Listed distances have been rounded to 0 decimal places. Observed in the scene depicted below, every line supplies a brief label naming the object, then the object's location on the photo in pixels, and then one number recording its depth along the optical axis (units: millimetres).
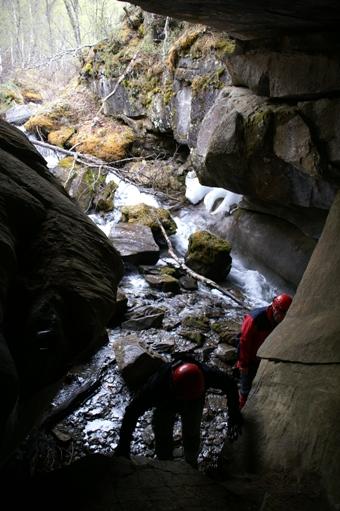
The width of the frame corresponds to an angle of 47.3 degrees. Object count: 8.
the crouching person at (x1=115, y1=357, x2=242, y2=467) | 3076
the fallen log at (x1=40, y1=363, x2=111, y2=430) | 4387
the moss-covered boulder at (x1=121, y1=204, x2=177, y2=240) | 10047
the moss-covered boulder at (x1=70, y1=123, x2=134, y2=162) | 13103
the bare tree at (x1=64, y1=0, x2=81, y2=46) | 19320
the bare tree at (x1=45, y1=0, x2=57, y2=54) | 23828
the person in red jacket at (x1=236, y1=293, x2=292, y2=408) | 4055
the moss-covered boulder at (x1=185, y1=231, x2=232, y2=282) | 8430
